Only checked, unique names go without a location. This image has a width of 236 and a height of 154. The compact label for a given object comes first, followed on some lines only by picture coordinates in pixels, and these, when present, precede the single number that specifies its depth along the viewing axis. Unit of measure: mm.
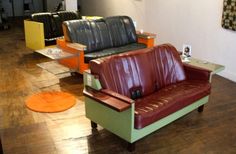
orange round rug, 3768
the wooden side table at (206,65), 3678
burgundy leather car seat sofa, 2738
